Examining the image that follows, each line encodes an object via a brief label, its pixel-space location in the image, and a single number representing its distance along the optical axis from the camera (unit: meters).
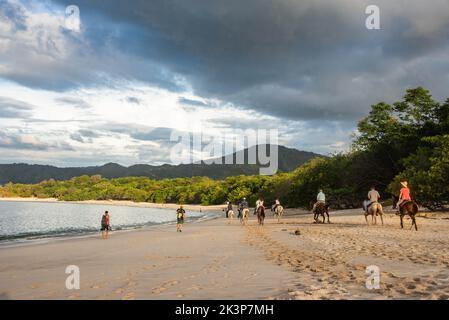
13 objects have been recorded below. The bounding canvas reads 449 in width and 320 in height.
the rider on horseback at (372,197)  24.70
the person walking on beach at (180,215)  28.22
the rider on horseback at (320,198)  29.03
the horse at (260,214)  32.02
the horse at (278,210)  36.04
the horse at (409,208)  21.16
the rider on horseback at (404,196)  21.47
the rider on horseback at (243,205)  35.84
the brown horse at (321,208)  29.63
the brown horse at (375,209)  24.75
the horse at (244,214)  35.07
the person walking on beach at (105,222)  26.97
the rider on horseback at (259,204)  33.00
